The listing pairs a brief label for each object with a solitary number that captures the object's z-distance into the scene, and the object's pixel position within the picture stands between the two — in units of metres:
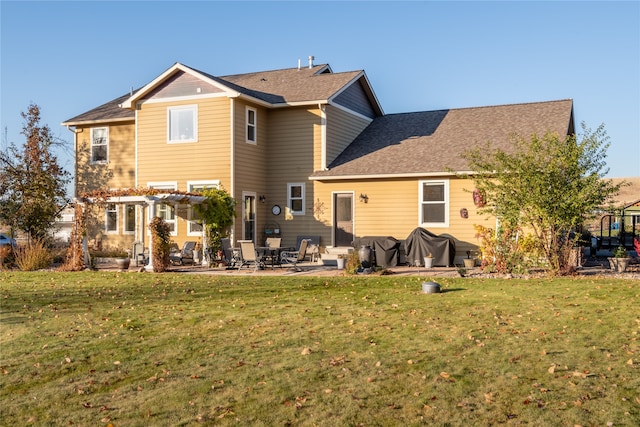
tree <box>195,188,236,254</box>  20.64
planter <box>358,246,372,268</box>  18.57
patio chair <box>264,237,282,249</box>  21.66
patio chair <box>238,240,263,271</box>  18.17
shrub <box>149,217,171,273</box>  18.28
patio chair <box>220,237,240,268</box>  19.15
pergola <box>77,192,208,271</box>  18.69
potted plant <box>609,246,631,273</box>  16.88
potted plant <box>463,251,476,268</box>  18.92
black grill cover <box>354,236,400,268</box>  19.69
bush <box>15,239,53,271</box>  19.48
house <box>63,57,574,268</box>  21.30
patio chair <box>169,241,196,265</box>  20.53
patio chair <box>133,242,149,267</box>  20.20
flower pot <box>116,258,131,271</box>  19.23
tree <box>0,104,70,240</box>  23.89
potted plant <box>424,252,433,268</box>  19.11
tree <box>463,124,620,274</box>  15.79
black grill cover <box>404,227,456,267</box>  19.30
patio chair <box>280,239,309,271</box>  18.80
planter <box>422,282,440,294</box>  13.10
